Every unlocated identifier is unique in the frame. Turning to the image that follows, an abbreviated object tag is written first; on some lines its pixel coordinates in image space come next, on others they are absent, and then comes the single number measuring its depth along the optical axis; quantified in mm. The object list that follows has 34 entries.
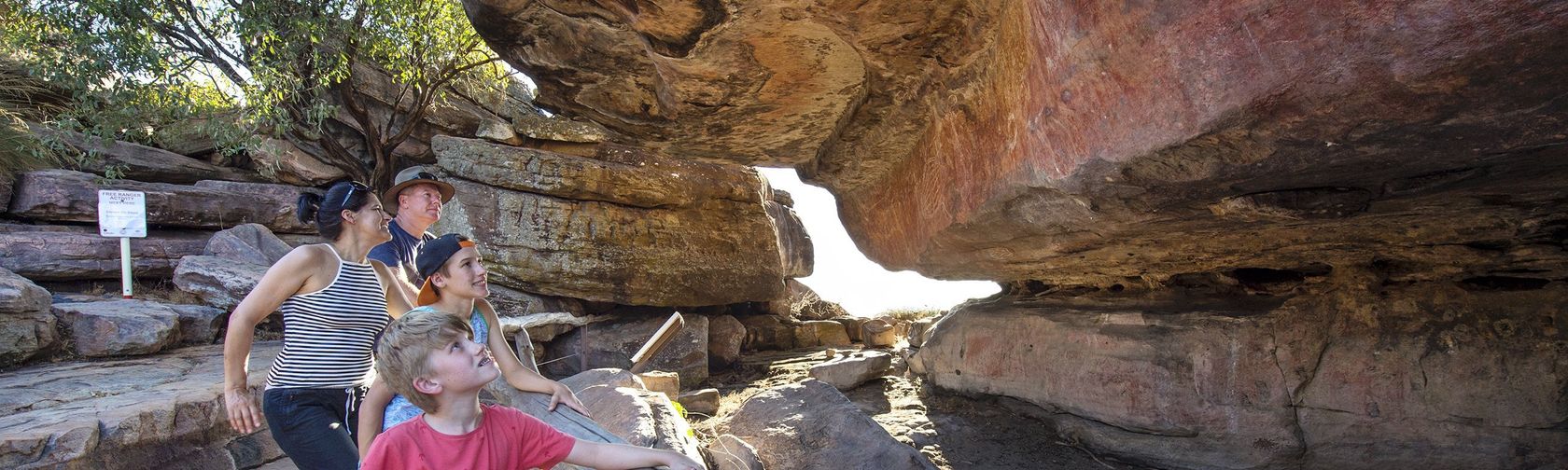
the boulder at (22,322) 5242
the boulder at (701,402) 5914
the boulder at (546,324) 7203
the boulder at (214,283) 6957
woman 2221
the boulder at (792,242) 12727
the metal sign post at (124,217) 6703
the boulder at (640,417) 3191
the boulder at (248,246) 7758
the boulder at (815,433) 4082
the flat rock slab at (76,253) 7648
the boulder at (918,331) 8234
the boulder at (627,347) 7812
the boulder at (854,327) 11750
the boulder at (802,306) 11145
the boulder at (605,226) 8234
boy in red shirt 1770
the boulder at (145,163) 8898
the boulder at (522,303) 8070
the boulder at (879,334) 11219
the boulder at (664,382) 5457
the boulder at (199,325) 6438
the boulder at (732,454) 3773
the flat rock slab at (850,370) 7613
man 2887
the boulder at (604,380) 4105
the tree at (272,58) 7105
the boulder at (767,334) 10297
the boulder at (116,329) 5691
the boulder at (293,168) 9859
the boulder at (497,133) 9484
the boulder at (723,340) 9195
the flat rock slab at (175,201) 8320
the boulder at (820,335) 10781
